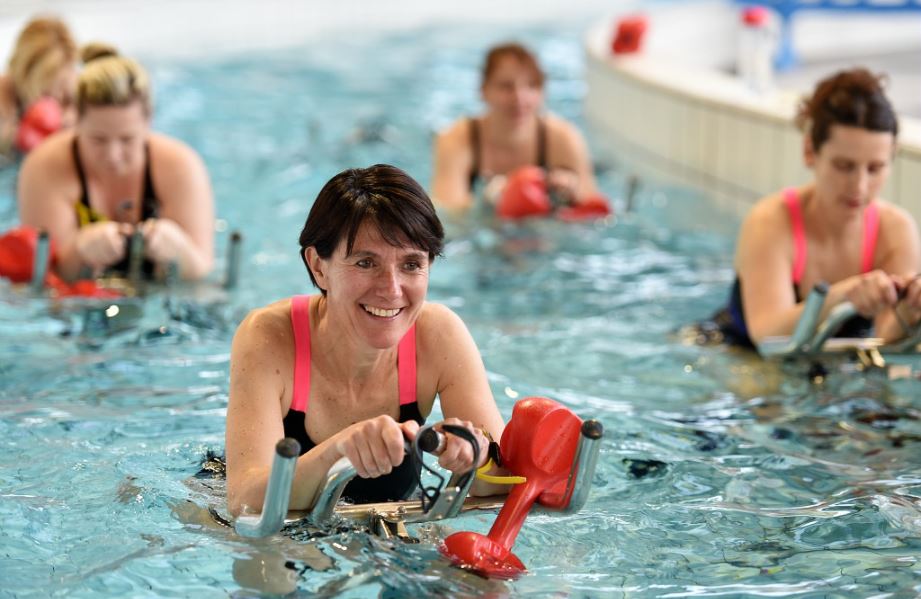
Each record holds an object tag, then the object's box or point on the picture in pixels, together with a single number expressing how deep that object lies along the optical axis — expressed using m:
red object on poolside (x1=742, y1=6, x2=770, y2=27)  7.16
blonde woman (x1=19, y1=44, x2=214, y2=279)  4.72
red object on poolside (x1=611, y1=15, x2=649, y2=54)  8.81
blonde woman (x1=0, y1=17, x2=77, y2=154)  6.76
